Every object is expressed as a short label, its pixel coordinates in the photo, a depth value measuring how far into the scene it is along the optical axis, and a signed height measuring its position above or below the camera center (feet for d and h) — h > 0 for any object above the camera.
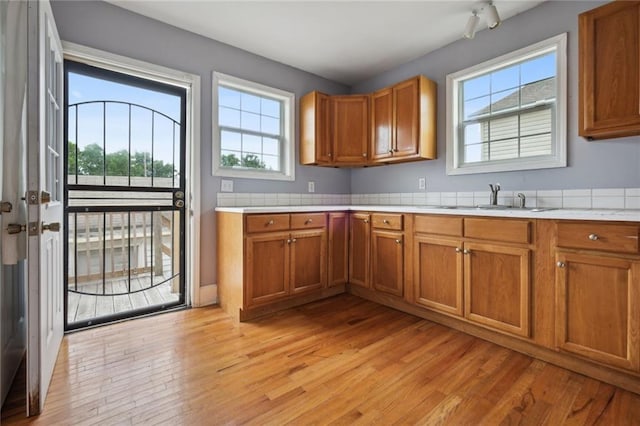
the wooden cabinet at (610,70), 5.75 +2.73
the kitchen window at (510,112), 7.64 +2.76
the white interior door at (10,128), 4.60 +1.29
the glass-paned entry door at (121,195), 7.62 +0.45
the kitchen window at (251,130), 9.68 +2.79
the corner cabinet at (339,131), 11.04 +2.93
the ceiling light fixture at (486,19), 7.48 +4.76
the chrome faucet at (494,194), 8.25 +0.48
